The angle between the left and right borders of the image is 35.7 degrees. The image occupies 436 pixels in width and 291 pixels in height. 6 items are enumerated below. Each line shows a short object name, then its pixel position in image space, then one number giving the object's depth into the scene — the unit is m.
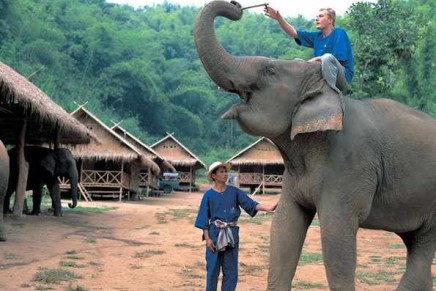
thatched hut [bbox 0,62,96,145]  13.42
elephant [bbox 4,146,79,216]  16.56
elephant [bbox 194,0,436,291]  4.53
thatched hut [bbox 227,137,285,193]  40.62
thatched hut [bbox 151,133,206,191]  42.78
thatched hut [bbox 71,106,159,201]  28.42
